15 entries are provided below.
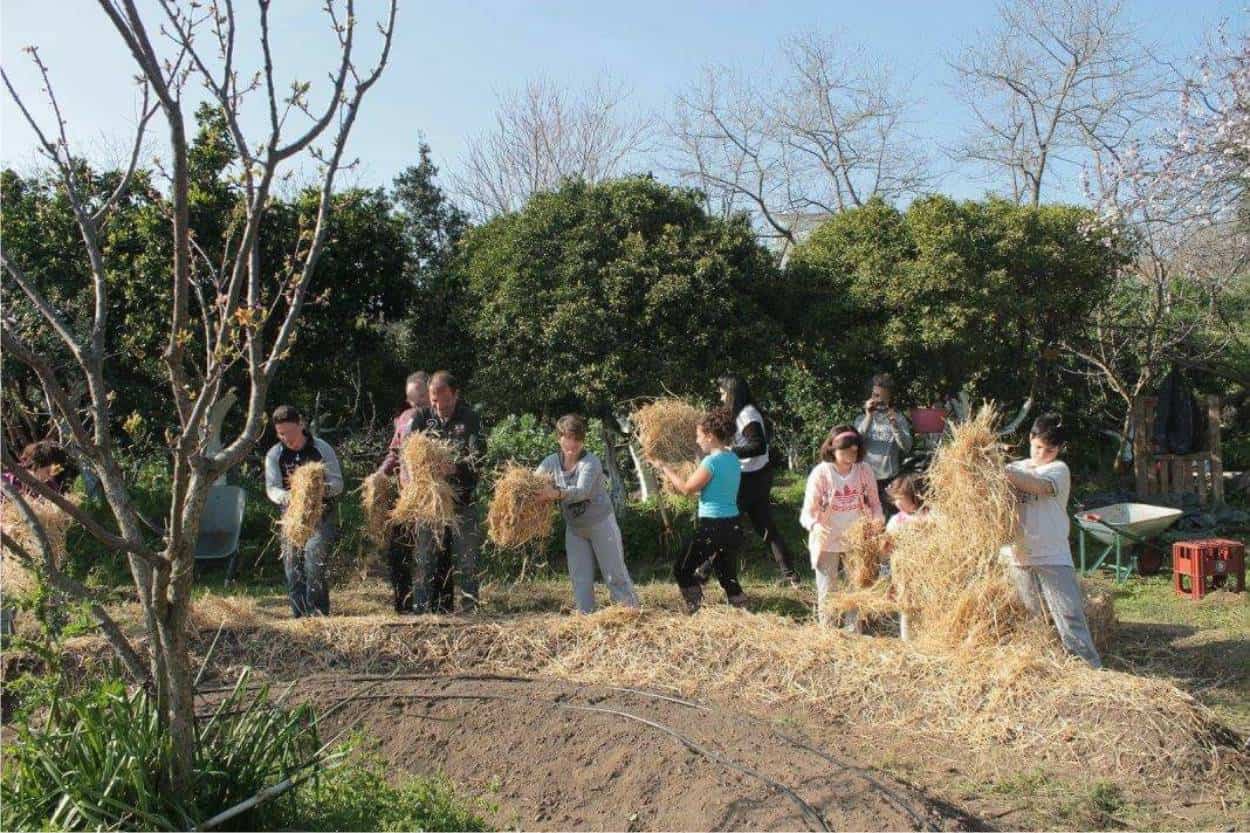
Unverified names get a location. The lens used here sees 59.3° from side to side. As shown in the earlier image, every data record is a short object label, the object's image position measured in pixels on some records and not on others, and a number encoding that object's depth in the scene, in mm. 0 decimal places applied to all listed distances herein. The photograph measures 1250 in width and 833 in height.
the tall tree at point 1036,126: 22797
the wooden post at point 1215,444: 11883
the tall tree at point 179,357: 3254
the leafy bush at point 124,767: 3508
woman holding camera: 8742
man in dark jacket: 7324
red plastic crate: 8367
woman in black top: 8273
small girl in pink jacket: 6980
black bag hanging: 12383
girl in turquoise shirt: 7355
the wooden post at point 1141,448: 11789
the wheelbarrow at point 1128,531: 9016
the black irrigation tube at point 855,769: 4000
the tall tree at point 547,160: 28562
